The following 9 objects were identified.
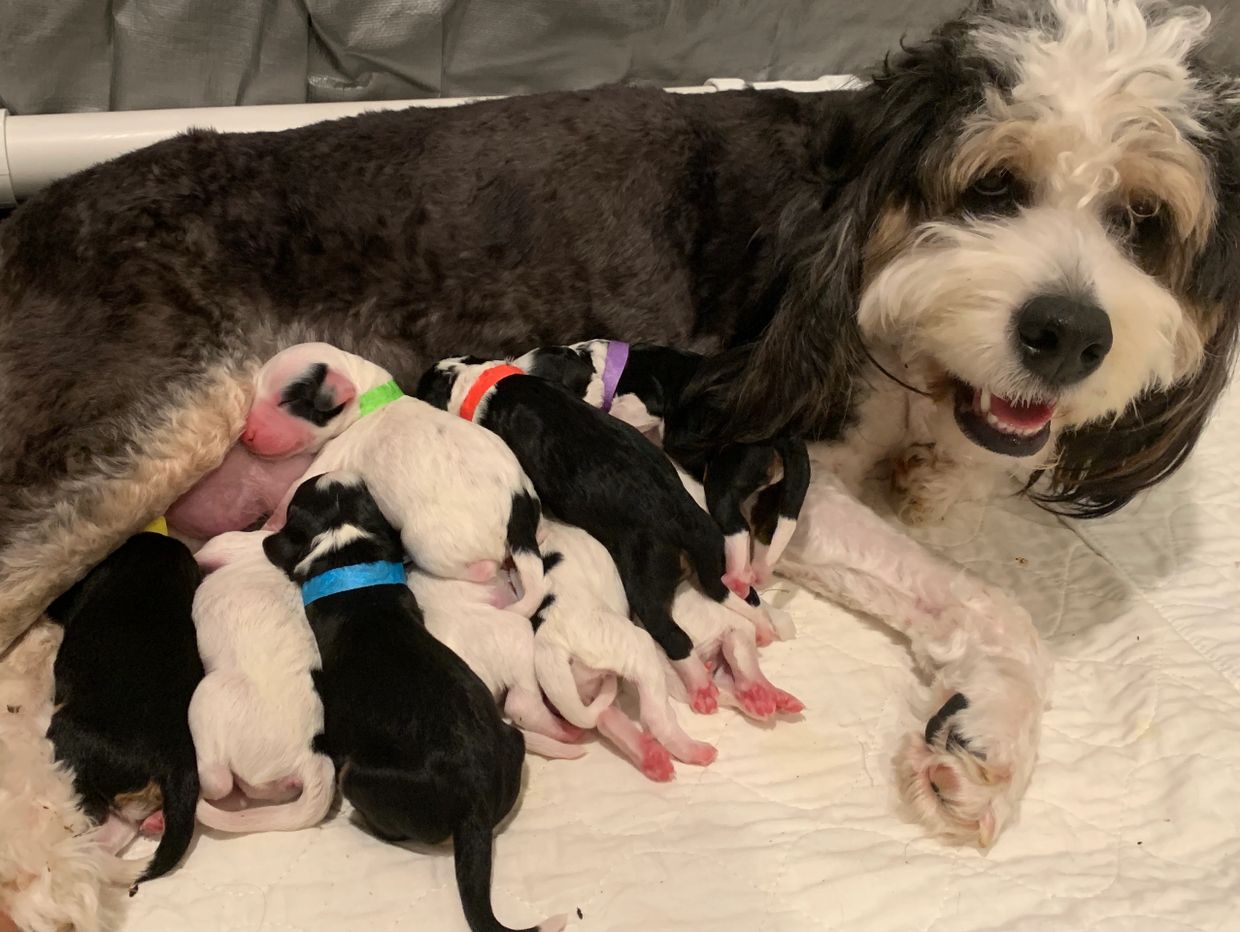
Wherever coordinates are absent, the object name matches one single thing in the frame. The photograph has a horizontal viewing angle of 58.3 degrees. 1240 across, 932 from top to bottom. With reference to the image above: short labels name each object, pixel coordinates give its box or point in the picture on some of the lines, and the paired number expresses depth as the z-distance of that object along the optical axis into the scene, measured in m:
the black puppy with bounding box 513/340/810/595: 0.56
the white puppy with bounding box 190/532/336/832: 0.45
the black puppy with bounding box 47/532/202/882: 0.44
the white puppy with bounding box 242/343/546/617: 0.51
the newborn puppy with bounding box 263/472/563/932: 0.43
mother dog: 0.48
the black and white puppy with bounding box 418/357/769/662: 0.51
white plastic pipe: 0.69
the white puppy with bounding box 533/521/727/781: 0.48
